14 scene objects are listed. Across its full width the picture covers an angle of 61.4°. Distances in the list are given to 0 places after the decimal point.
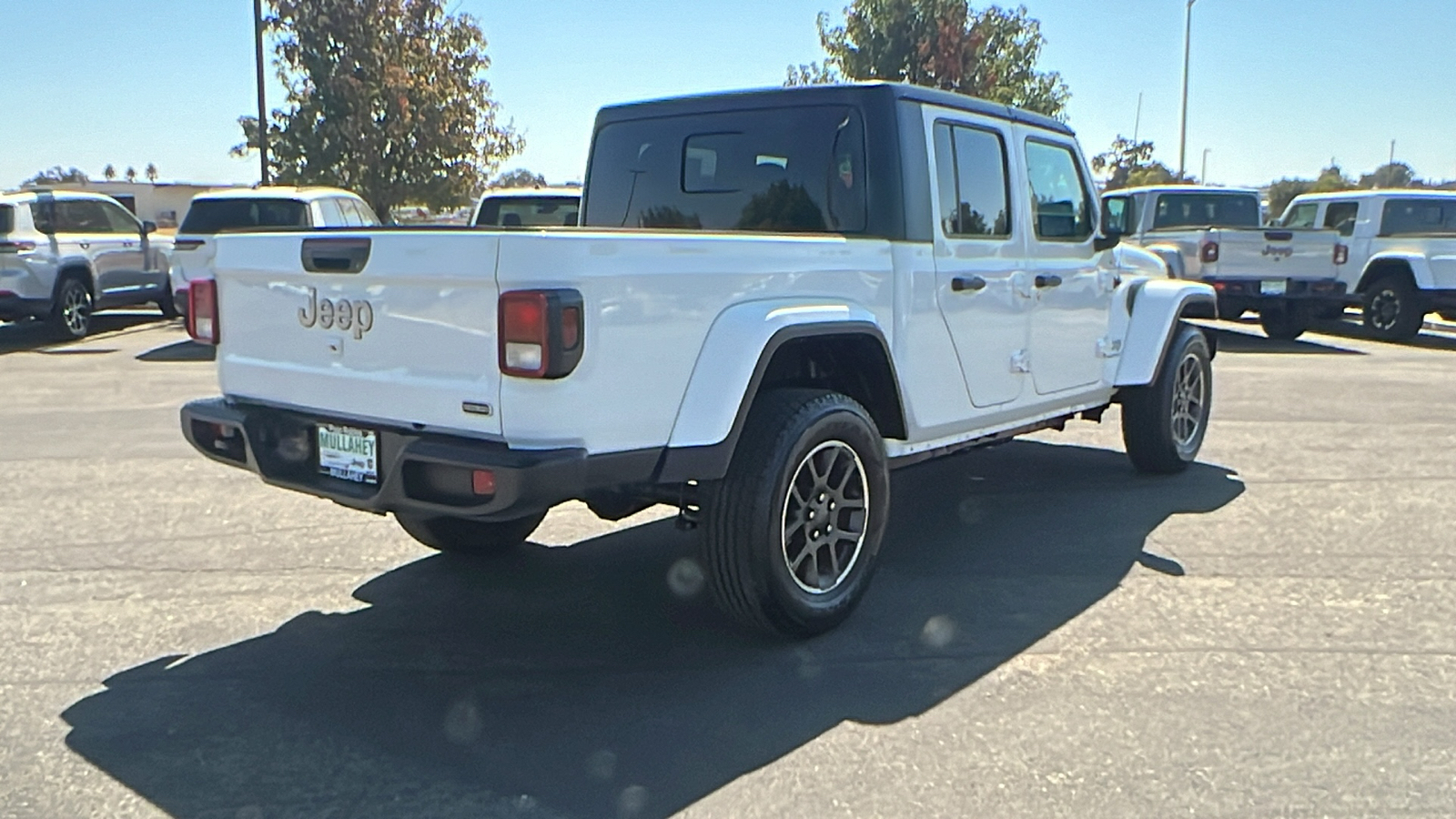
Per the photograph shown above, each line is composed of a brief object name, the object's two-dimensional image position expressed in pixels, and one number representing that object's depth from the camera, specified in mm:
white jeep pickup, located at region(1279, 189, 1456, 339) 15133
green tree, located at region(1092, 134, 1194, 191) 47438
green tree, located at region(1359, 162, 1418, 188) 68438
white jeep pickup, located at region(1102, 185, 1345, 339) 14484
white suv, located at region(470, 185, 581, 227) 11914
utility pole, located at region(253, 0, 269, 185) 22094
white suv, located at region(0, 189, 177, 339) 13633
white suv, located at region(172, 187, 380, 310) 12914
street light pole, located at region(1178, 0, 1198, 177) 39438
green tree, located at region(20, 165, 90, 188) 82250
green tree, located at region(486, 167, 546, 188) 30692
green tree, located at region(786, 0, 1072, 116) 27281
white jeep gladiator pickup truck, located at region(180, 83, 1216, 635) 3457
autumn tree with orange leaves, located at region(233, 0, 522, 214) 25578
